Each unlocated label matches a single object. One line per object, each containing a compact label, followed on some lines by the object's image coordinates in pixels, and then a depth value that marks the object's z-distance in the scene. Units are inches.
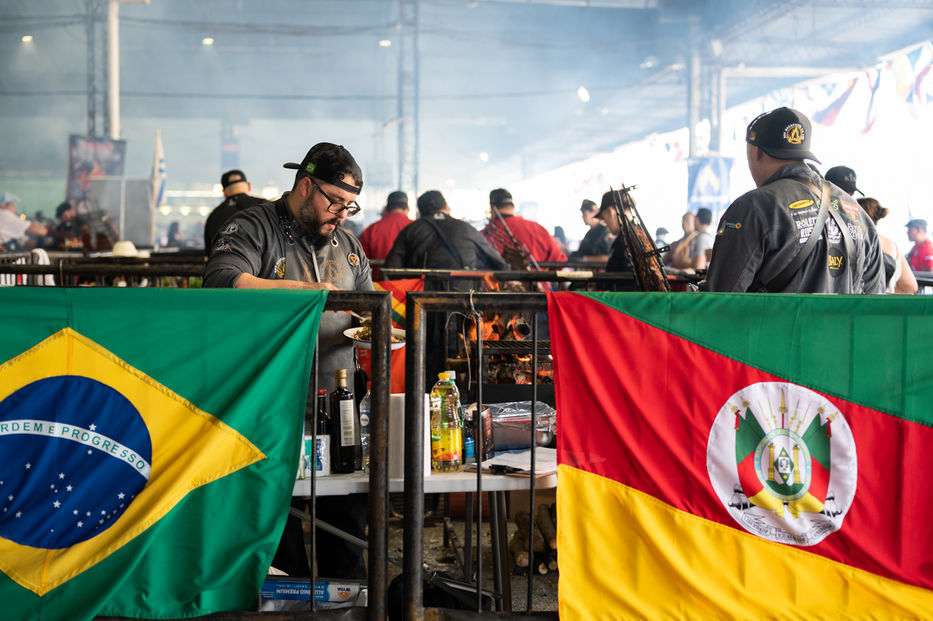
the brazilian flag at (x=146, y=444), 86.1
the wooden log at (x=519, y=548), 162.7
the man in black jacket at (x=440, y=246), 253.3
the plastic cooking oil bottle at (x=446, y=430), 98.9
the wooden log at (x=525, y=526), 164.7
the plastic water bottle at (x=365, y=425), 102.0
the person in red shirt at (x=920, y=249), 432.8
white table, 94.3
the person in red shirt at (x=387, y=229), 315.0
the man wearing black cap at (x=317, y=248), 115.0
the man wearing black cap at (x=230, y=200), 234.2
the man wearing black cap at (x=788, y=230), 117.1
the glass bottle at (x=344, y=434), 97.4
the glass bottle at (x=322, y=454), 95.9
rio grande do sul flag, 90.1
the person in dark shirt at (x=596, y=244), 393.4
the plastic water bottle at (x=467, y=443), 102.6
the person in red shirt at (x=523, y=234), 313.1
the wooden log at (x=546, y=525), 162.9
